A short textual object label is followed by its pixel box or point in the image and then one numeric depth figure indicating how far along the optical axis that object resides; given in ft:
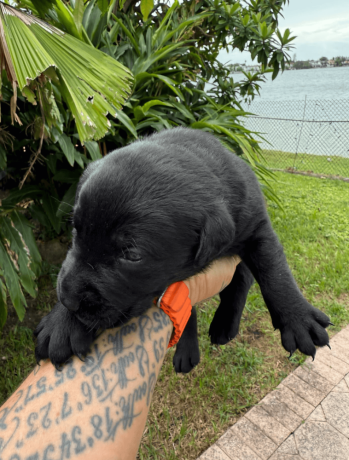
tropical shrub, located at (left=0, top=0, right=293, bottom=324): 6.73
